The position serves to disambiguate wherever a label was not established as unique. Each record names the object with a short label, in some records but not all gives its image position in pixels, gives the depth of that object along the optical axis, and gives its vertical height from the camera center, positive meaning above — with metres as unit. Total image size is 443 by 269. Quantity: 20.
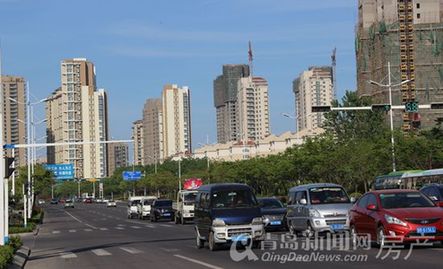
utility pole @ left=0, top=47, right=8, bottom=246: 23.20 +0.27
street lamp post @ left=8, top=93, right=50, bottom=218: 61.89 +2.90
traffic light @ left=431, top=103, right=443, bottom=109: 37.53 +3.75
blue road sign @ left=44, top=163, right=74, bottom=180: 100.75 +3.12
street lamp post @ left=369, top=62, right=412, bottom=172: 59.46 +3.15
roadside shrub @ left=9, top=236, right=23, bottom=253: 24.27 -1.46
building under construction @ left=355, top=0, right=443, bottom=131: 97.81 +16.72
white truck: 49.66 -0.88
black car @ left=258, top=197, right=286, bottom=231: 33.66 -1.17
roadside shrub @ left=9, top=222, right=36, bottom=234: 44.79 -1.89
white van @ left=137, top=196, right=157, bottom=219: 62.97 -1.11
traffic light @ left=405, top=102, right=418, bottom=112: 36.94 +3.63
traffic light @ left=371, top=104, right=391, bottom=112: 37.60 +3.74
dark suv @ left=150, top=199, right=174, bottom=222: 57.50 -1.25
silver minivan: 25.64 -0.65
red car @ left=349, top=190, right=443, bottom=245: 19.33 -0.74
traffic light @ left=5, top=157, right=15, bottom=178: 25.02 +0.96
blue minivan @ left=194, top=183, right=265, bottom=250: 22.52 -0.70
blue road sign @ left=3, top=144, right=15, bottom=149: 27.96 +1.78
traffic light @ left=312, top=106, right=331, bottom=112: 36.94 +3.66
